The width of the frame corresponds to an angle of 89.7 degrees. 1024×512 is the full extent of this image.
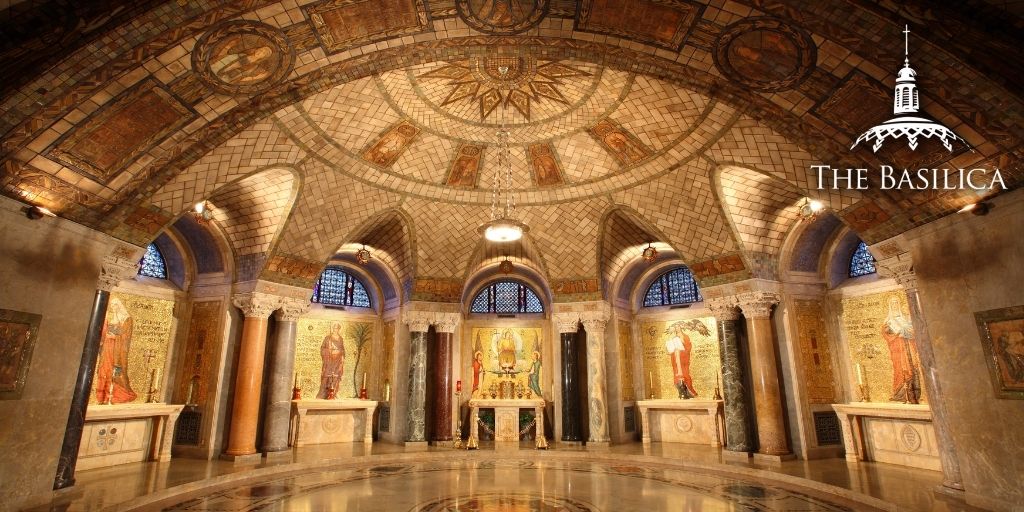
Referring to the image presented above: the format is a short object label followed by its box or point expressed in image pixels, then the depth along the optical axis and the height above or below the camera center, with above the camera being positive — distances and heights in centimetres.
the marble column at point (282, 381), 1191 +3
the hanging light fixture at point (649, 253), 1378 +332
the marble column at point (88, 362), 752 +32
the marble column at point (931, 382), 751 -5
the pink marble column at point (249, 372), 1130 +23
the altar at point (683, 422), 1390 -115
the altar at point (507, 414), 1528 -97
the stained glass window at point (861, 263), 1181 +264
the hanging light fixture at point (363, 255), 1397 +334
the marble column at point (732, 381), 1170 -3
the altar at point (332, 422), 1396 -110
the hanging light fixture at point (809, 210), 1091 +356
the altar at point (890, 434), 984 -110
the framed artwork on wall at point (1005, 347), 635 +38
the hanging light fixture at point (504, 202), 906 +448
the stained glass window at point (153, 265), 1202 +272
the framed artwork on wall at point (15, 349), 653 +43
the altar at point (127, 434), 995 -103
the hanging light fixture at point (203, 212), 1092 +356
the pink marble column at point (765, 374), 1119 +12
